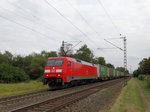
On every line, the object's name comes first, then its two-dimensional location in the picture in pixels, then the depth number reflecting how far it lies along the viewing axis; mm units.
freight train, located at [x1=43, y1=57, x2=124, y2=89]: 15945
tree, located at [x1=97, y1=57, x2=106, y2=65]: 88188
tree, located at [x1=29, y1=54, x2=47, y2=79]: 54031
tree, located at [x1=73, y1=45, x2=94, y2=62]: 66062
